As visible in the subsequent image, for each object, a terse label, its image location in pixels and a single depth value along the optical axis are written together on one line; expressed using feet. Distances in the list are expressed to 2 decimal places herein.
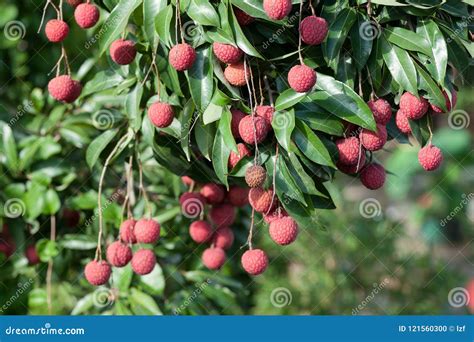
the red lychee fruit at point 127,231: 6.28
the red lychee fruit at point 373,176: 5.82
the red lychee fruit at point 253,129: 5.42
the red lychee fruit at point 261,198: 5.63
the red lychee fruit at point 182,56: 5.43
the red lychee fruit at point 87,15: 5.79
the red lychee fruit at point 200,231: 6.56
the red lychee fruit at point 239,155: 5.62
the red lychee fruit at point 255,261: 5.80
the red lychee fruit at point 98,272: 6.16
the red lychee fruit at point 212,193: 6.40
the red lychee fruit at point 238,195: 6.42
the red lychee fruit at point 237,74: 5.55
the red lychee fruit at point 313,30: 5.39
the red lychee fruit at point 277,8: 5.27
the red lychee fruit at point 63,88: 5.93
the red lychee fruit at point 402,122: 5.71
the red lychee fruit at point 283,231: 5.61
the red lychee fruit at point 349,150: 5.62
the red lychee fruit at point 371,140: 5.59
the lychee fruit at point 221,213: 6.57
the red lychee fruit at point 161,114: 5.68
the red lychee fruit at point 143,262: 6.23
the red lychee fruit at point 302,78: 5.42
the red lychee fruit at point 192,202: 6.42
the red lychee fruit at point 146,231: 6.20
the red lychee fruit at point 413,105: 5.60
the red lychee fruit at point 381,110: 5.62
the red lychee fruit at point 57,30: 5.91
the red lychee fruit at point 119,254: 6.17
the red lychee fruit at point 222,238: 6.70
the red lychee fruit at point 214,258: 6.61
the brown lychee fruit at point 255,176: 5.44
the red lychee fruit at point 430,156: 5.79
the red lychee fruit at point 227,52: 5.44
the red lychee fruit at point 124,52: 5.83
